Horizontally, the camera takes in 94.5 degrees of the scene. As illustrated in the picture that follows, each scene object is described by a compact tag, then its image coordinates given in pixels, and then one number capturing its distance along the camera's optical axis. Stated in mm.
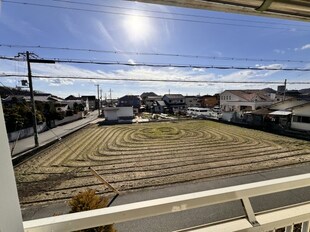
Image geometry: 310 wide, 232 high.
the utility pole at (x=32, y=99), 7527
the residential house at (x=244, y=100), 20025
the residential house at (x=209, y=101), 35308
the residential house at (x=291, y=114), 11257
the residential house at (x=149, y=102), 32607
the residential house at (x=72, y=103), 26602
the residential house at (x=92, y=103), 41635
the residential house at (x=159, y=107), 29965
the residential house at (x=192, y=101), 34998
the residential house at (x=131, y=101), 31272
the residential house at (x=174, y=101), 32054
